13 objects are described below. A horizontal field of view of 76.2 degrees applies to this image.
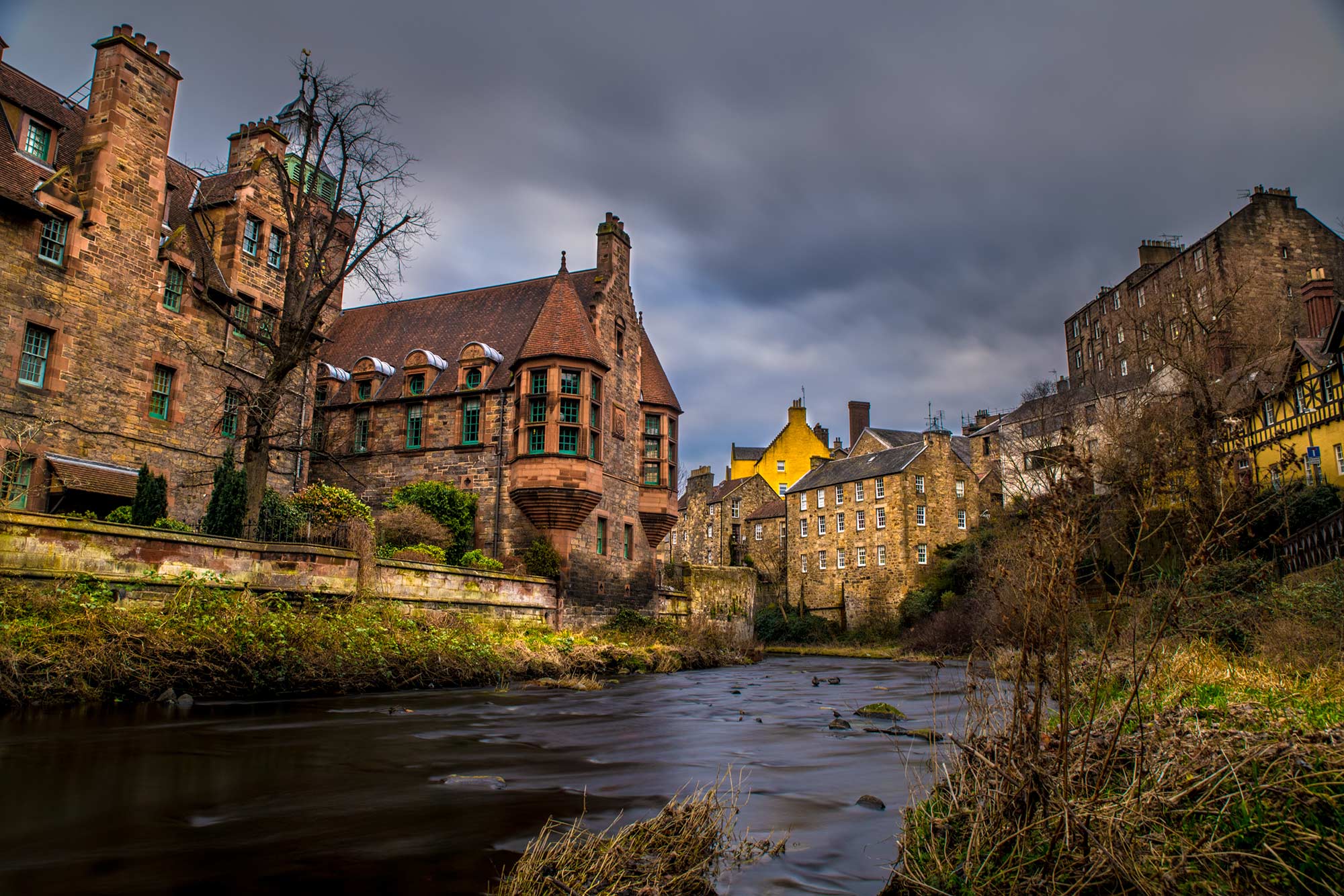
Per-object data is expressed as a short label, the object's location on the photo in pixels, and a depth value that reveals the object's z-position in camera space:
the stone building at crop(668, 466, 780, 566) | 63.00
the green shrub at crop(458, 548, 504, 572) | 24.78
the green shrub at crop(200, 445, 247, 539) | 18.16
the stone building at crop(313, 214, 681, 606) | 27.91
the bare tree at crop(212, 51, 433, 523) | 18.75
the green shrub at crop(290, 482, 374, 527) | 21.95
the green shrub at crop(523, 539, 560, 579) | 26.70
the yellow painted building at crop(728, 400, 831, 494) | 71.38
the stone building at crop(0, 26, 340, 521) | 18.55
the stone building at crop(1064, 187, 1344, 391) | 40.47
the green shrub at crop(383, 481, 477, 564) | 27.75
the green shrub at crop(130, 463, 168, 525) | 17.31
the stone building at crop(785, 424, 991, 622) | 48.91
